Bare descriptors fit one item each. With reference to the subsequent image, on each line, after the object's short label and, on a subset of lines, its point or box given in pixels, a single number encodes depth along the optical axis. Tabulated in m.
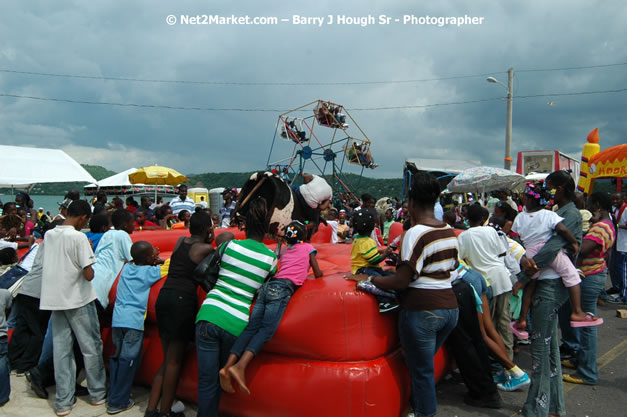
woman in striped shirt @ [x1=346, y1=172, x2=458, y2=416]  2.52
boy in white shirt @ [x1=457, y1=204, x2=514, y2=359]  3.67
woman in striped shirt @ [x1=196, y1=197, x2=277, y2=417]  2.71
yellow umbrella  12.06
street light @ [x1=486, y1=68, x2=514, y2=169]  17.34
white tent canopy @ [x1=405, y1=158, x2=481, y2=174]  19.37
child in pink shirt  2.62
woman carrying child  2.83
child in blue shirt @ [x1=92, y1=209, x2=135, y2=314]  3.82
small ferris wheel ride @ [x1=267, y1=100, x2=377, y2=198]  19.06
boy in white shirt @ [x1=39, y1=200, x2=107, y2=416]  3.32
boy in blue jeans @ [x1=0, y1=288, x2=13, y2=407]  3.34
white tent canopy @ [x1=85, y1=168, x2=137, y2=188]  17.95
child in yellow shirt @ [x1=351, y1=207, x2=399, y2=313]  3.32
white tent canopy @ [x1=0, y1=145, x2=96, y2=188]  10.90
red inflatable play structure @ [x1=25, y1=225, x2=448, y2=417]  2.67
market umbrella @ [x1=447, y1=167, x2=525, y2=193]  10.94
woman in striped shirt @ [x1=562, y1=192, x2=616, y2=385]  3.62
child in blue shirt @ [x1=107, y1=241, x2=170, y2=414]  3.31
